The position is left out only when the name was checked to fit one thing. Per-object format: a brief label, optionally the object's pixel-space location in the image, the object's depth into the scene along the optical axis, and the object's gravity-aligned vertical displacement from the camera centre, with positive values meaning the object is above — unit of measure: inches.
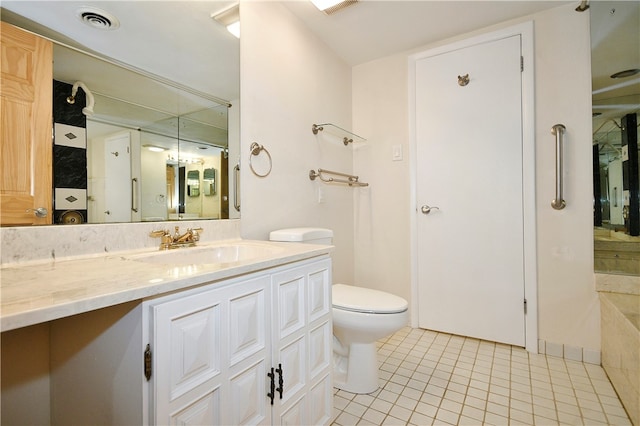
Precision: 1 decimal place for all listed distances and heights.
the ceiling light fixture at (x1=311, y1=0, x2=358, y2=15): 68.3 +49.1
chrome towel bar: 80.4 +10.7
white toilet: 56.0 -21.7
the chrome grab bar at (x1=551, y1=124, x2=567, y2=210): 70.7 +11.7
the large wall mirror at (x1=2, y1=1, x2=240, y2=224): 36.3 +16.0
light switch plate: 92.5 +18.9
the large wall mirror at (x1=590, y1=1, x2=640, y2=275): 67.8 +17.8
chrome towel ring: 61.9 +13.4
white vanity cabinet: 25.7 -14.7
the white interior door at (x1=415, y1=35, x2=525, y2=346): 77.0 +5.8
